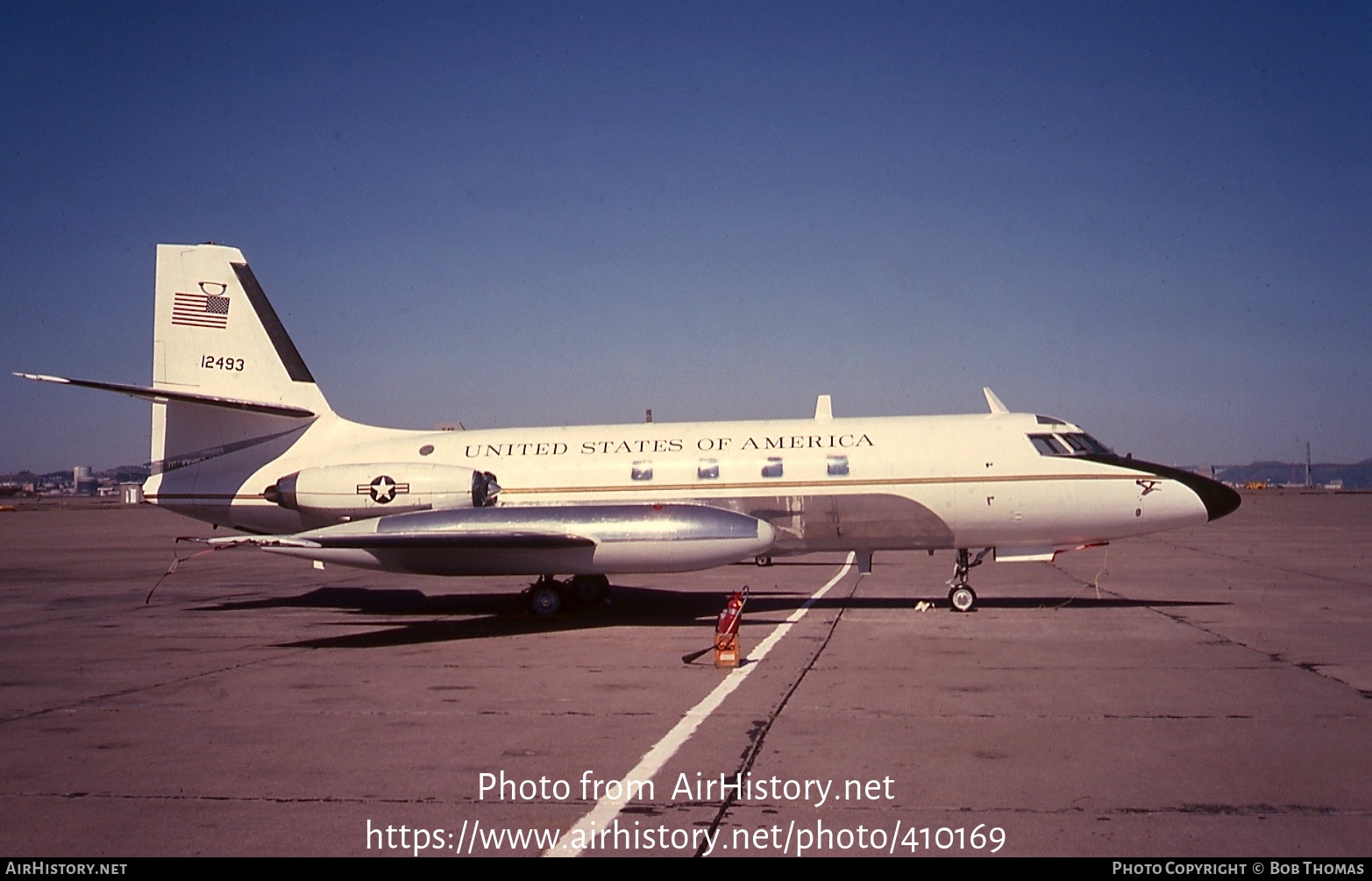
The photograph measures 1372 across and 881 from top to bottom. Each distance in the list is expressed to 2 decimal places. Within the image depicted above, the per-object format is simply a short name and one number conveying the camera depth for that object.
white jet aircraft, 16.64
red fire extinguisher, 12.25
